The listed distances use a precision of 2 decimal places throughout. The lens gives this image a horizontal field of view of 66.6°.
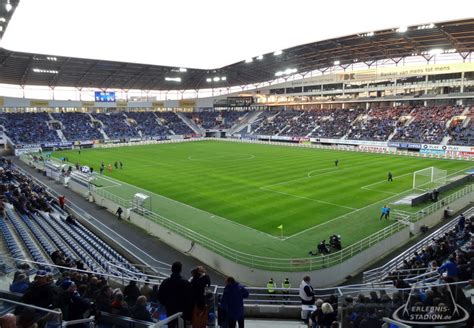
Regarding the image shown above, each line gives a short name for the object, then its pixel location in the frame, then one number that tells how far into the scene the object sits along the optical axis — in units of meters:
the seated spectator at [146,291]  7.50
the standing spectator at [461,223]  17.78
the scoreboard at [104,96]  74.06
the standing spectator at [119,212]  24.38
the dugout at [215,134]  92.69
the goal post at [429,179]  30.85
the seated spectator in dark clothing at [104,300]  6.22
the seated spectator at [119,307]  5.92
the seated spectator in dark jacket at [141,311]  5.84
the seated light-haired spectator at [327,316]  7.37
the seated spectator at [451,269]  8.68
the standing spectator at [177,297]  5.91
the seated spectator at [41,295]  6.09
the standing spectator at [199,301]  5.91
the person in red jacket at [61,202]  25.23
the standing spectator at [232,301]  7.23
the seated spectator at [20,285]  6.95
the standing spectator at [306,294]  9.86
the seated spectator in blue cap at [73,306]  6.20
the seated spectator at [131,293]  7.07
